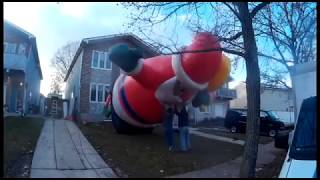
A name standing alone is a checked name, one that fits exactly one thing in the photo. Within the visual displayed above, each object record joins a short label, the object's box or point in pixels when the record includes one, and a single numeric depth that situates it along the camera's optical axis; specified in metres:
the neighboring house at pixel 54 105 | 22.16
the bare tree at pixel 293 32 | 10.88
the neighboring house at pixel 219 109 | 19.11
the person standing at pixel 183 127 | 8.71
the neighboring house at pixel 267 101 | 30.78
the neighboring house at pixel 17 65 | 15.50
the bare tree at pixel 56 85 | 26.99
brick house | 16.10
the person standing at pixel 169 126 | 8.81
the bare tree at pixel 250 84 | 5.98
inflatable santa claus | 7.98
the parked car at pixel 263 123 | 15.68
